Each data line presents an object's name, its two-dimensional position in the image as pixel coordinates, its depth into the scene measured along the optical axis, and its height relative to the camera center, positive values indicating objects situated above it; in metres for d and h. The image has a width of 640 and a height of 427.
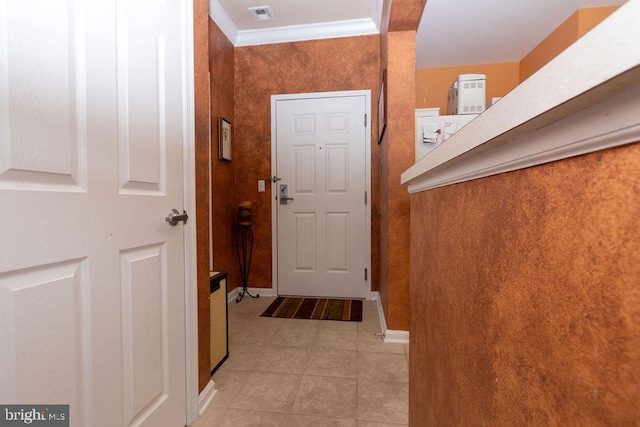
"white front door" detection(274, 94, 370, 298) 2.93 +0.10
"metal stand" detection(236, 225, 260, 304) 3.06 -0.51
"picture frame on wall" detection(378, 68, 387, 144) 2.12 +0.79
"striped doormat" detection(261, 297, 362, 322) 2.48 -0.98
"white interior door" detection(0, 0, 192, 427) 0.64 +0.00
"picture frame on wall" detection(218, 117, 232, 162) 2.72 +0.65
